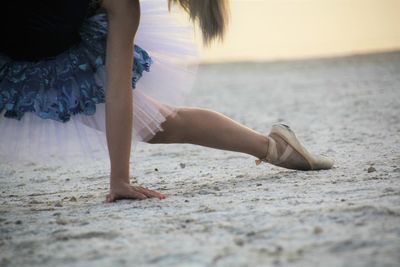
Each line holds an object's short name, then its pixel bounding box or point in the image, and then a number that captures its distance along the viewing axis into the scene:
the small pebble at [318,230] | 3.95
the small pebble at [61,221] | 4.24
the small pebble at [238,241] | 3.93
